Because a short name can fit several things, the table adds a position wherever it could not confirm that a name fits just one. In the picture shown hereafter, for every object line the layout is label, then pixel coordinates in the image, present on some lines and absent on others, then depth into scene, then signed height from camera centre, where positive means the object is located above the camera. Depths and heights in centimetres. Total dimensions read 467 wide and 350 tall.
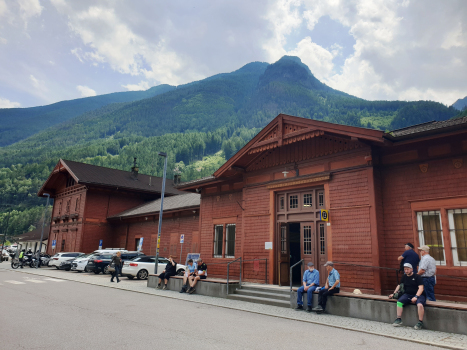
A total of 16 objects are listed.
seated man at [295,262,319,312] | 1038 -79
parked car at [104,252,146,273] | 2391 -37
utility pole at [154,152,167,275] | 1861 +536
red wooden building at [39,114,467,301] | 1055 +204
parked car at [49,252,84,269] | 2855 -73
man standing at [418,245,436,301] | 841 -26
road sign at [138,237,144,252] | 2767 +61
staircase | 1167 -141
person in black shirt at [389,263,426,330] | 795 -78
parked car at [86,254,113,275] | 2397 -98
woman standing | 1831 -68
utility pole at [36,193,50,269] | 3004 -114
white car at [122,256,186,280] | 2075 -96
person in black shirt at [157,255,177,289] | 1568 -93
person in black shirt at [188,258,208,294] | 1431 -93
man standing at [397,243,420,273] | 913 +6
